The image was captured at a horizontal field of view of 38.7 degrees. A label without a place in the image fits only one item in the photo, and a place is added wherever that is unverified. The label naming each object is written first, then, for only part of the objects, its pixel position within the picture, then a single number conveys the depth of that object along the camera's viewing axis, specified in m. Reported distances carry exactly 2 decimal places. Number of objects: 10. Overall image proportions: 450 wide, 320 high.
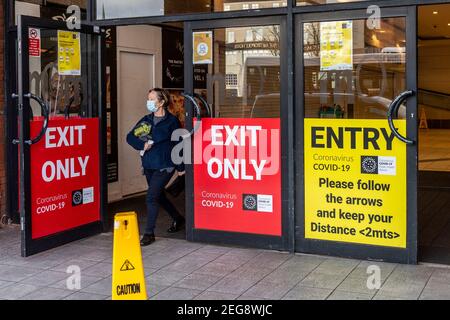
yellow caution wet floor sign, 4.23
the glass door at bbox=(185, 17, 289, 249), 6.28
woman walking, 6.66
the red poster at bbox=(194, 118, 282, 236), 6.30
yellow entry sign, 5.79
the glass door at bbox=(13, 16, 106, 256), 6.11
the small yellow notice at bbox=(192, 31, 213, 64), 6.53
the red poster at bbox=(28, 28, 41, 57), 6.15
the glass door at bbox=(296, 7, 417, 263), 5.72
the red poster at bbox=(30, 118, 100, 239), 6.28
